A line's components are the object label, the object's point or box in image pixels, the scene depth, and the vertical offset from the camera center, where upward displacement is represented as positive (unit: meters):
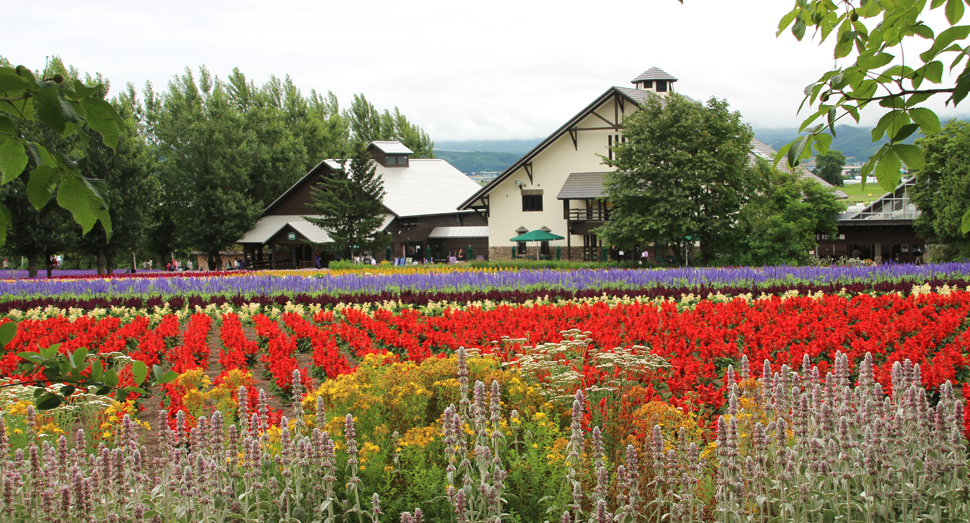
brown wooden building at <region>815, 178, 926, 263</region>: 42.34 +0.98
